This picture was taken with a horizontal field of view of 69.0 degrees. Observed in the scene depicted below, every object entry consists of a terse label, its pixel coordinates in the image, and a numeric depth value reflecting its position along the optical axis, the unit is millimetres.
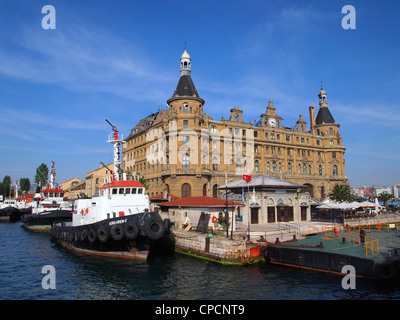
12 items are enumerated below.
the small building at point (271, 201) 41031
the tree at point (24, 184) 143125
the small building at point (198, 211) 33750
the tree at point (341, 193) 67250
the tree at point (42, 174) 116188
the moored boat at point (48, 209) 52438
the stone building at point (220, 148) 56406
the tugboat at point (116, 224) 25766
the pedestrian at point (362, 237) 25562
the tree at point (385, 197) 72312
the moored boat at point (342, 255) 19739
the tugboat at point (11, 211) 71188
